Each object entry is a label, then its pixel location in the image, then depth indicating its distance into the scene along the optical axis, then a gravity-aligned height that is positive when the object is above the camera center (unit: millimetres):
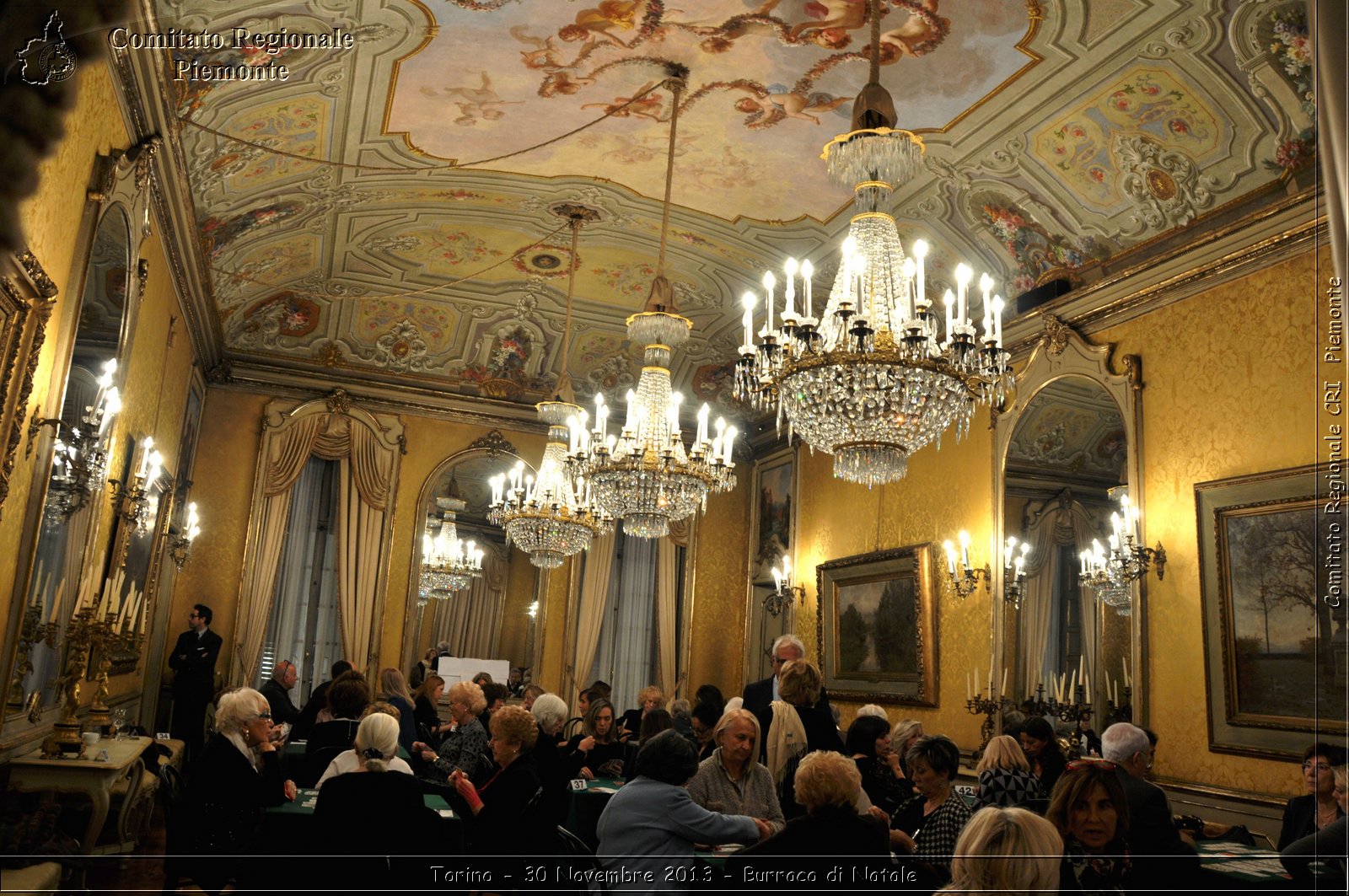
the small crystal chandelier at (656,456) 7836 +1489
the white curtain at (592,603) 14445 +517
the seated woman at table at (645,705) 10641 -697
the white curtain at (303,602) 15164 +298
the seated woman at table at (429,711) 9516 -835
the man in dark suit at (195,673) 10844 -643
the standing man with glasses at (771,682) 6426 -234
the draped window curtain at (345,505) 13139 +1609
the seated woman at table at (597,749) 7602 -898
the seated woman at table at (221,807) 4840 -950
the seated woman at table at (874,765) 5613 -641
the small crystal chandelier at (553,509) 10047 +1282
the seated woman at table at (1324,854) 3866 -780
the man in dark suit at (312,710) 8430 -753
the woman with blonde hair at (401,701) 8094 -658
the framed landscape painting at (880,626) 10664 +306
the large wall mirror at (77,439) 5496 +1004
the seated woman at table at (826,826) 3693 -662
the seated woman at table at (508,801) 4895 -842
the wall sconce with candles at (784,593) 13406 +758
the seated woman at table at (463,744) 6809 -793
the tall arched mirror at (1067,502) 8398 +1483
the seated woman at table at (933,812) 4348 -718
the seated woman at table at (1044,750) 5703 -509
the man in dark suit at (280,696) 9734 -755
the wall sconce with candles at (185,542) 11672 +852
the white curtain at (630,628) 15328 +175
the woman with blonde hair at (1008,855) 2758 -547
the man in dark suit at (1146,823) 3961 -700
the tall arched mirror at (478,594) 17359 +658
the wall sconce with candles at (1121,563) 8055 +861
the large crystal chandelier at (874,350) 5477 +1717
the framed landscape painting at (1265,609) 6574 +451
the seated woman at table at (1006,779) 4594 -552
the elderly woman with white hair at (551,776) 5477 -851
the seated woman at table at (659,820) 4051 -740
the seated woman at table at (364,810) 3998 -752
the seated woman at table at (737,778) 4875 -660
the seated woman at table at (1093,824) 3658 -596
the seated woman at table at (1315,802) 5254 -677
